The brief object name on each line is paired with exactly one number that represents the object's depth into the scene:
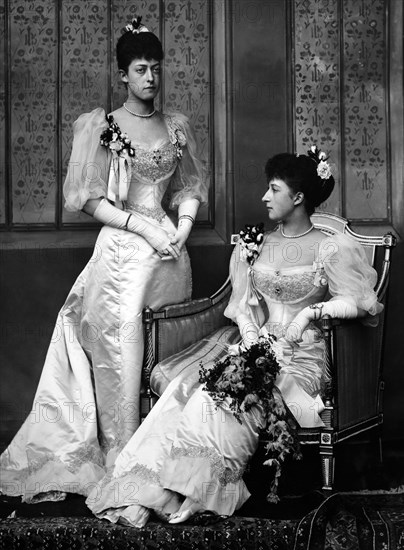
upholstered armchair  4.21
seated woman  3.85
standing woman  4.55
